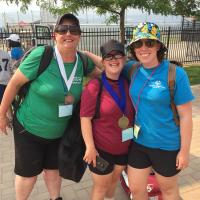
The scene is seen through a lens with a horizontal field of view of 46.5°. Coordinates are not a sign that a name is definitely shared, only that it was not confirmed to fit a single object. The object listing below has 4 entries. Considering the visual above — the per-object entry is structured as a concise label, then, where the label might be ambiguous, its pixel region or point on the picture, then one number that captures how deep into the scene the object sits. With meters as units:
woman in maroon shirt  1.78
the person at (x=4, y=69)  3.91
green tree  6.05
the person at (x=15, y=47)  4.68
